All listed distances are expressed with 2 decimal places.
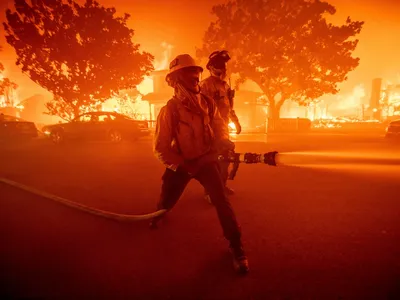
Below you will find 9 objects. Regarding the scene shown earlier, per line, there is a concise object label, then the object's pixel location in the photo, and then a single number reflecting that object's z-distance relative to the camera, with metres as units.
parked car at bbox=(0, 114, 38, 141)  14.55
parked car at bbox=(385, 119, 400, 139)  11.46
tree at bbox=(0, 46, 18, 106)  23.13
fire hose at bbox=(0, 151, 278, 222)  2.63
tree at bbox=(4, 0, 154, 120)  19.09
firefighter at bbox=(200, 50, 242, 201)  4.00
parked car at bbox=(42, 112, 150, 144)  14.20
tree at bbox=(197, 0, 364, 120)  23.33
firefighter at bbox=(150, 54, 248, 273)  2.60
